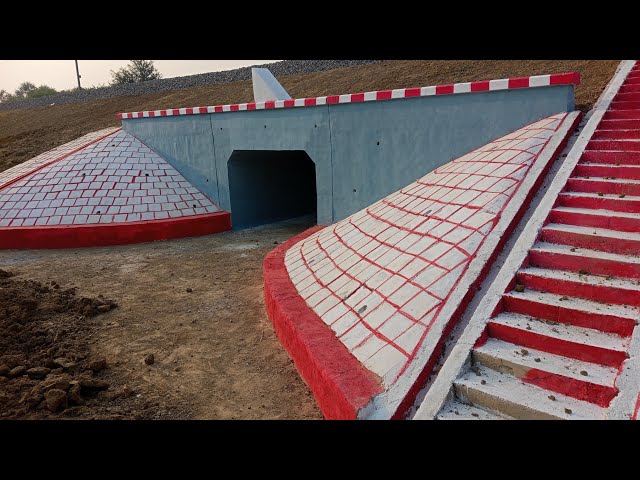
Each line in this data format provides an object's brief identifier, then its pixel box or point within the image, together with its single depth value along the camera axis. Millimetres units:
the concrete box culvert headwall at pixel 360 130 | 6074
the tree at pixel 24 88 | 52281
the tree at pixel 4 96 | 51844
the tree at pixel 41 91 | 42469
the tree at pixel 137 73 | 38469
